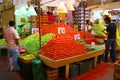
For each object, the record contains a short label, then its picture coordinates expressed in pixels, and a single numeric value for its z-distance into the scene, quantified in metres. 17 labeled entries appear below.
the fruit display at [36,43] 2.58
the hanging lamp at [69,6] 3.52
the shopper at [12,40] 2.68
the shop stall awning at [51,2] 2.61
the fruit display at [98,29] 3.79
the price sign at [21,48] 3.06
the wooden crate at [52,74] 2.29
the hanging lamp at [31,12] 3.63
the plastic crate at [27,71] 2.33
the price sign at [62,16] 4.17
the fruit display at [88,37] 3.55
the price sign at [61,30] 2.78
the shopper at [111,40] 3.18
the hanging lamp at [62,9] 3.42
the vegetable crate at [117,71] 2.09
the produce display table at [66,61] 2.19
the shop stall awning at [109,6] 5.82
